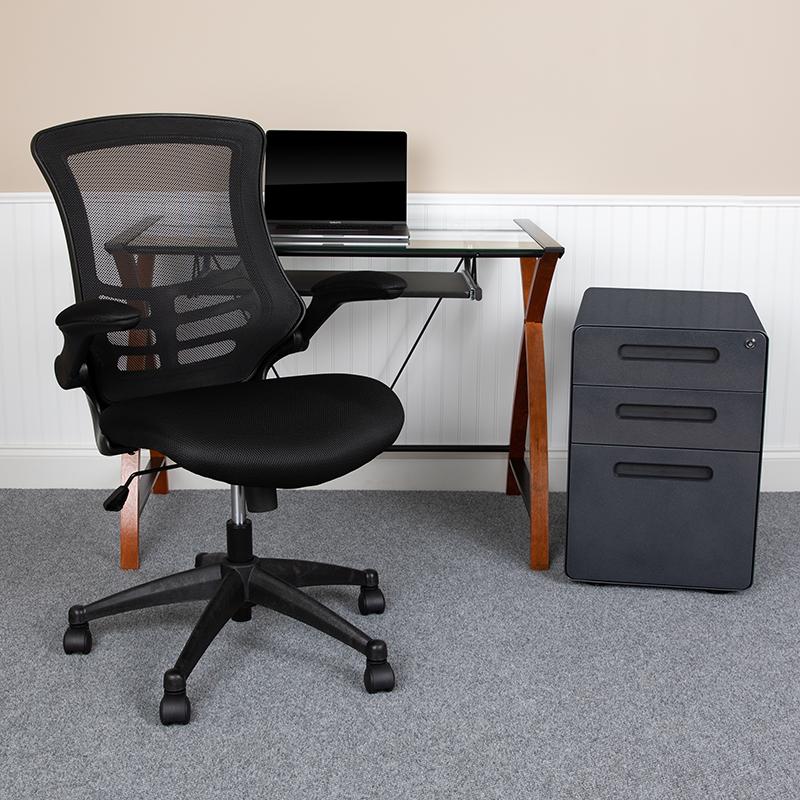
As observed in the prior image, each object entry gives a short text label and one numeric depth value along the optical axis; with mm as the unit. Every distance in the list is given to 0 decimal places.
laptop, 2568
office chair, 1794
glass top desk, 2055
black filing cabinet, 2201
